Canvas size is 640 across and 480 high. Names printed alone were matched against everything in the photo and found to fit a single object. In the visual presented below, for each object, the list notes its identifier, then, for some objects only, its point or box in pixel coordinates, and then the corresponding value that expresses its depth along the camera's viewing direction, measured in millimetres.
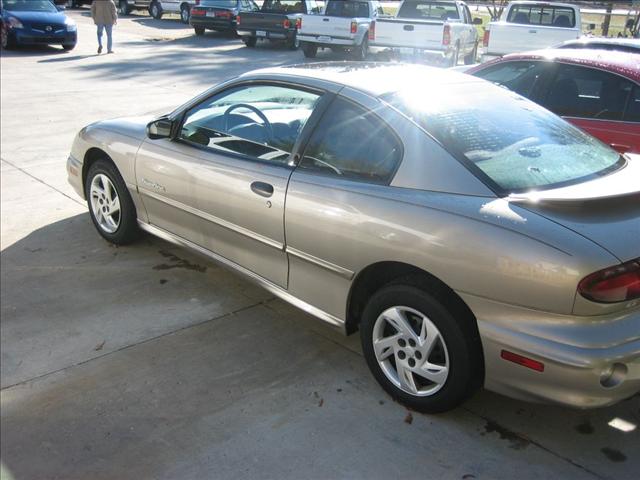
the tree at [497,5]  23662
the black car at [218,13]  22641
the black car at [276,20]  19688
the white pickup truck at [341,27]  17312
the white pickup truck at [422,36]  13461
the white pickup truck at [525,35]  11492
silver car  2604
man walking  17375
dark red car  5297
